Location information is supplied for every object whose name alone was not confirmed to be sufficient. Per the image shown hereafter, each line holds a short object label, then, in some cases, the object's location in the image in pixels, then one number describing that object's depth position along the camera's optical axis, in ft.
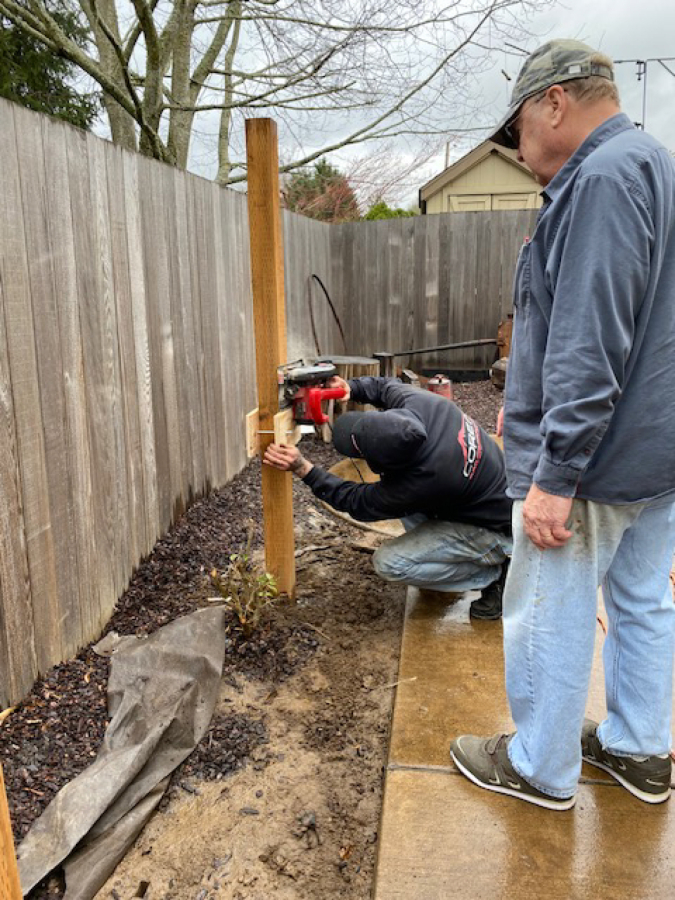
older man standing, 5.31
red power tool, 9.81
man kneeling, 9.56
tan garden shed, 61.87
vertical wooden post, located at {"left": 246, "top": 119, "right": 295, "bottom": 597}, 9.29
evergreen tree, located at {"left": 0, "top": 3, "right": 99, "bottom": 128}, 28.25
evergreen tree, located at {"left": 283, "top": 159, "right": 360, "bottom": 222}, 55.72
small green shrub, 9.77
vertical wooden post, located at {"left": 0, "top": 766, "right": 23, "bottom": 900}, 3.75
